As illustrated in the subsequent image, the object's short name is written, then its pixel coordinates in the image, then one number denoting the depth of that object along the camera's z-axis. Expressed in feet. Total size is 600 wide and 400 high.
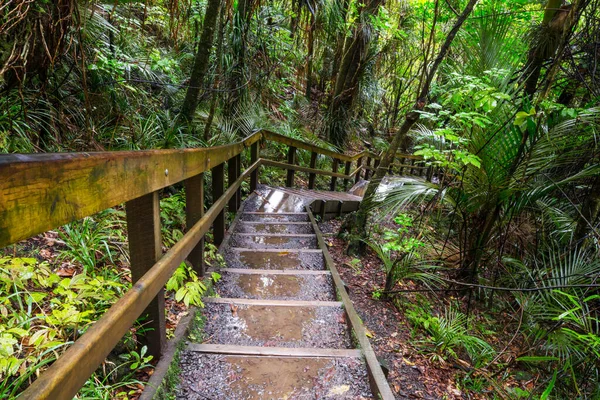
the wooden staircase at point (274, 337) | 5.44
